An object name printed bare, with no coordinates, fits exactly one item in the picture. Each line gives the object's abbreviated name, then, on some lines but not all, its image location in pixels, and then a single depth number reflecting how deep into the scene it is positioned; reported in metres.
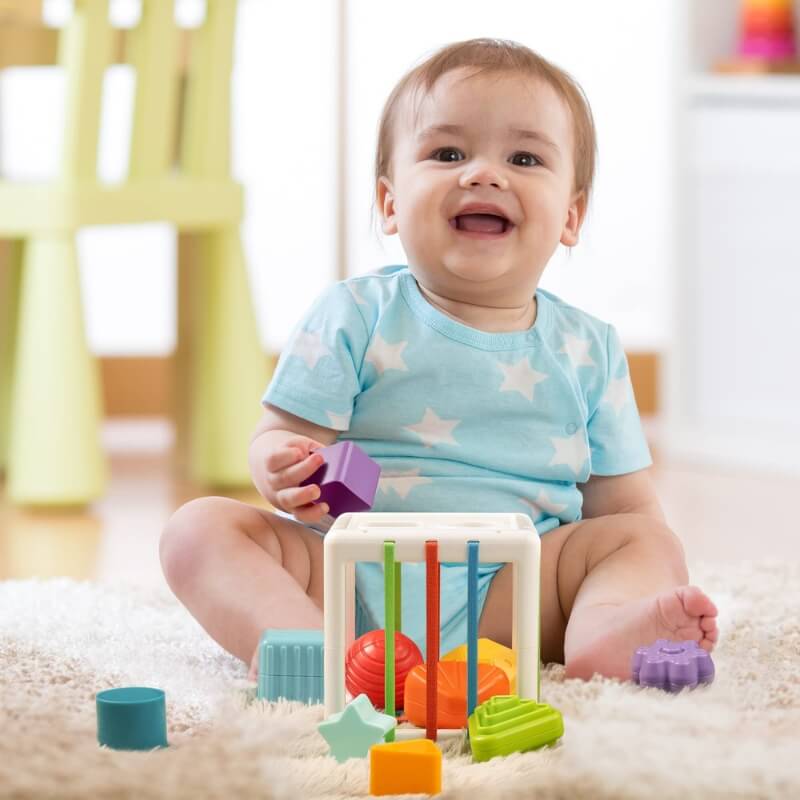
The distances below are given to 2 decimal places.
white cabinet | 4.06
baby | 2.34
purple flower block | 2.20
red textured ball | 2.19
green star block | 2.07
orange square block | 2.01
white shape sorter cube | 2.11
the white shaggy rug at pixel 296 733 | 1.99
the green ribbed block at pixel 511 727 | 2.07
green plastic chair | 3.33
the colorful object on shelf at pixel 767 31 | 4.25
